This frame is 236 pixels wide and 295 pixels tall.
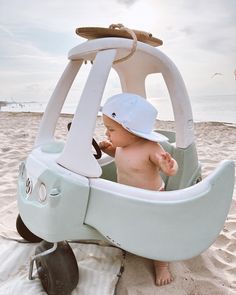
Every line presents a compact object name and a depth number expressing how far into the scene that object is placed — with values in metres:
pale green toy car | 1.07
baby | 1.21
